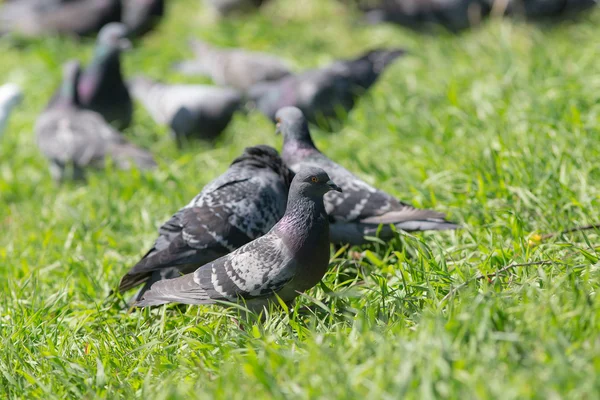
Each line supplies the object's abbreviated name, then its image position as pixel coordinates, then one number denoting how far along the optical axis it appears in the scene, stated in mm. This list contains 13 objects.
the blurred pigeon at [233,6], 21378
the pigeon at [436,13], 17516
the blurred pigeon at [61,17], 21578
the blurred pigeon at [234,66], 16266
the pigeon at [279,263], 6508
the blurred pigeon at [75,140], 12828
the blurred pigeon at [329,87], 13531
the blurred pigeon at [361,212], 8008
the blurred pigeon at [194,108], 14016
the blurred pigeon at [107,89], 15094
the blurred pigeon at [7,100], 14398
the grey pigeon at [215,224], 7582
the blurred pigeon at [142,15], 21375
